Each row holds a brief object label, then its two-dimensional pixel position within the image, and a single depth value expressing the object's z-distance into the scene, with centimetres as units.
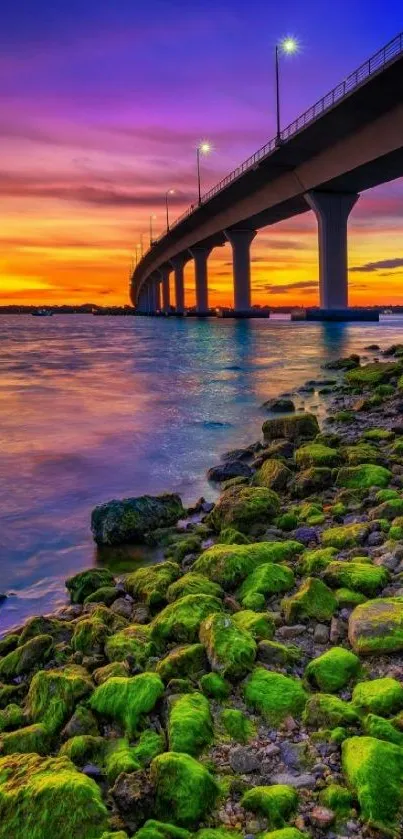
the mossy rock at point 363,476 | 656
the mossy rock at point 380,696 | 292
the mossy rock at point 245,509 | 603
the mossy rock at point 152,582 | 461
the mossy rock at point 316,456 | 765
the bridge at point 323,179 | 3588
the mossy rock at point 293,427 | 1012
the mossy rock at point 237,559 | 471
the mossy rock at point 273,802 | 240
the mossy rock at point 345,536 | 503
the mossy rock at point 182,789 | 249
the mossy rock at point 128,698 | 314
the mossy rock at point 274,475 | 727
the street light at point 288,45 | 4498
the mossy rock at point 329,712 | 288
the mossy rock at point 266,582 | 438
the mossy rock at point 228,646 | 336
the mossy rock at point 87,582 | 515
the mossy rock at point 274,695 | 307
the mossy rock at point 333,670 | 322
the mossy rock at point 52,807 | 238
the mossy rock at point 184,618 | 383
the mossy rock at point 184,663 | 344
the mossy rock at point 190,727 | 286
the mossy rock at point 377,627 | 337
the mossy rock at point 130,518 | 650
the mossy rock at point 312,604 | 390
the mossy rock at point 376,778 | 238
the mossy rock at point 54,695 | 321
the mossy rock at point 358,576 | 407
